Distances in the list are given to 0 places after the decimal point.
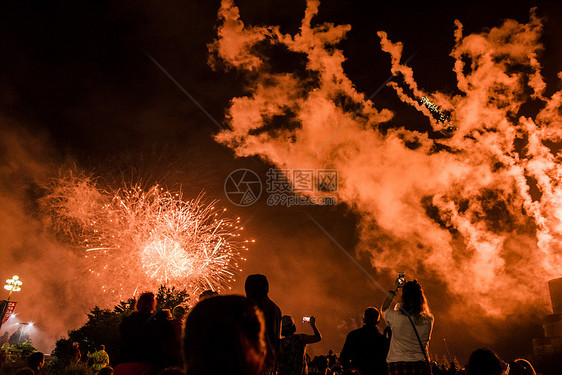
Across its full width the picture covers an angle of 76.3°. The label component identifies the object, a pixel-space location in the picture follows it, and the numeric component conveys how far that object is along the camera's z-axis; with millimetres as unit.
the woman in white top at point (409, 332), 4590
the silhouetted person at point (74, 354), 12341
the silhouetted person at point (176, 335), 4480
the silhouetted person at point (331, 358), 11767
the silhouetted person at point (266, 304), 4336
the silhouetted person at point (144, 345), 4281
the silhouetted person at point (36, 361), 6953
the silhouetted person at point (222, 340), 1428
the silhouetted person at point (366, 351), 5176
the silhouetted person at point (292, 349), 5762
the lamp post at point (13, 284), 23828
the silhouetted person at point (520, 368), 5301
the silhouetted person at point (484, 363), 3424
